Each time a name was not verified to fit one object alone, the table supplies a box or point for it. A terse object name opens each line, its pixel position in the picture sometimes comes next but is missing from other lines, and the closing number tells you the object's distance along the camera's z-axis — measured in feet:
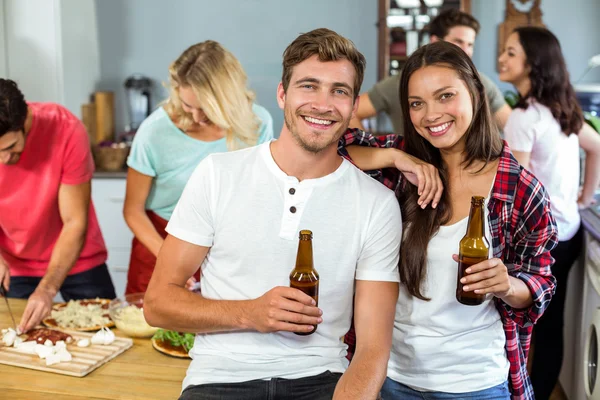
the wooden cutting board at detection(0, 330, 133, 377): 5.84
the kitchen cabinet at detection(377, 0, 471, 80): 13.34
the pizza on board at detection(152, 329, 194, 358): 6.13
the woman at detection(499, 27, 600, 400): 8.82
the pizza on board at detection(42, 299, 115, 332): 6.73
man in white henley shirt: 5.35
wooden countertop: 5.52
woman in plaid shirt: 5.57
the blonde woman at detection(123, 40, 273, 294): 7.98
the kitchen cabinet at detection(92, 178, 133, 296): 13.05
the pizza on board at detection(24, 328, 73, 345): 6.29
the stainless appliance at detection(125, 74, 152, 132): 14.36
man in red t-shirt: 7.83
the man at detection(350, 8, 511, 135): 10.00
